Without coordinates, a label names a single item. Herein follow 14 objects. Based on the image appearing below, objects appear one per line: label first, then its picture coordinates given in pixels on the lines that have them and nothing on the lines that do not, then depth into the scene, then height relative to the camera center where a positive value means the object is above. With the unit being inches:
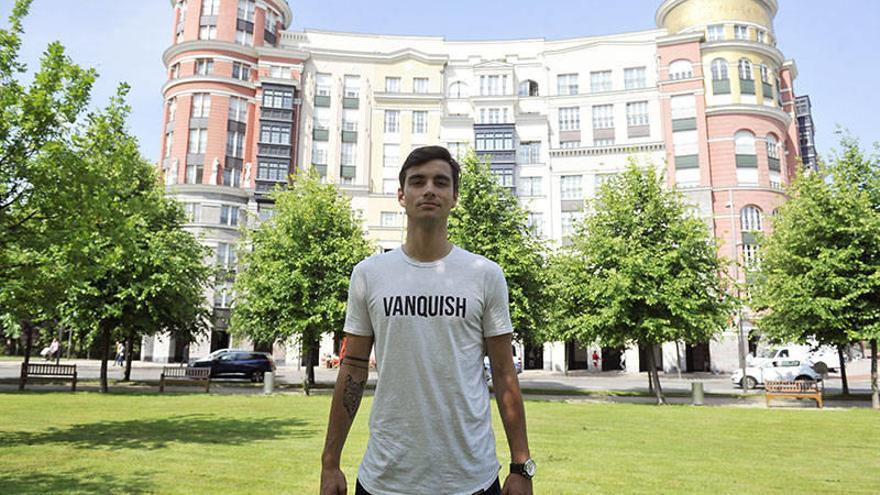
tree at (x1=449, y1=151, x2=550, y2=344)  952.9 +174.7
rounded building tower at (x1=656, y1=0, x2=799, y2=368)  1919.3 +785.6
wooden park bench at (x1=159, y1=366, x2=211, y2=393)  969.4 -67.9
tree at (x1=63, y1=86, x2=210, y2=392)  899.4 +80.0
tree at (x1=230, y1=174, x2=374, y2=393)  1010.1 +120.7
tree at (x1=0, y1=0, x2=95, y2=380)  434.9 +124.6
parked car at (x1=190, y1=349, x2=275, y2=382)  1243.8 -53.4
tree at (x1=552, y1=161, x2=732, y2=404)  878.4 +105.8
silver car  1154.7 -60.5
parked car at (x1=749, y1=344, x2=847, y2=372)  1528.1 -32.5
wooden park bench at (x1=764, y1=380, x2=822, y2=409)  829.2 -68.7
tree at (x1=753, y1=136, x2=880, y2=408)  845.8 +128.1
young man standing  98.0 -3.0
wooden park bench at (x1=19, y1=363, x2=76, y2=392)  945.5 -54.9
